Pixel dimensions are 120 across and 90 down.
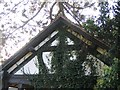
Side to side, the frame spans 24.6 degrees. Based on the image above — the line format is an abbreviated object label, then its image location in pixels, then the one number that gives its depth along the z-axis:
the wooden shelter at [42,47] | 5.46
